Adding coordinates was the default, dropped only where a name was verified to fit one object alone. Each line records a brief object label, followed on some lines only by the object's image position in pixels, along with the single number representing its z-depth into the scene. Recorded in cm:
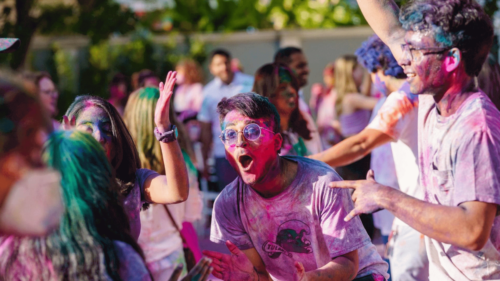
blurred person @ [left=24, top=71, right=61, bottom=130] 546
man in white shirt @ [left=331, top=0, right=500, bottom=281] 224
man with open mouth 272
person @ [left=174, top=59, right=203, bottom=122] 1035
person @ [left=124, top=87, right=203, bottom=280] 402
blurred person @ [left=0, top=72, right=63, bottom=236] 169
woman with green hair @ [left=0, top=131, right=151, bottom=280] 186
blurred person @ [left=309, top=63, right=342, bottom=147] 918
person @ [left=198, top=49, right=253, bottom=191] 740
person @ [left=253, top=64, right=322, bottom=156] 450
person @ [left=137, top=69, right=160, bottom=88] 683
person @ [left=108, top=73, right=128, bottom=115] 745
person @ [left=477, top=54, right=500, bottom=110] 359
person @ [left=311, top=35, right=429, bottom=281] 378
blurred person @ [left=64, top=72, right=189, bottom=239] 271
